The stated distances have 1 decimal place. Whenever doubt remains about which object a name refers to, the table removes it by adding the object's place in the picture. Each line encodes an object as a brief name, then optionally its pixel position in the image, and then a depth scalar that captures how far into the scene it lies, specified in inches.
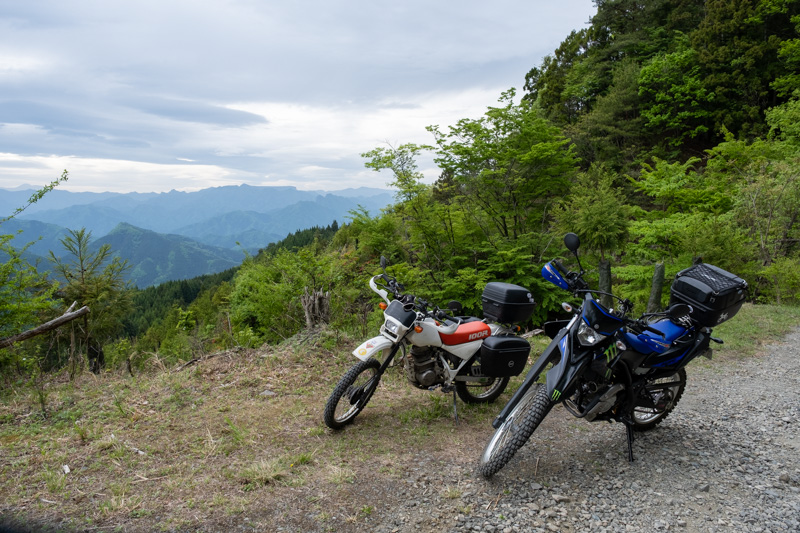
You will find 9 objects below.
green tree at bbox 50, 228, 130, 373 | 610.9
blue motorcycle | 115.2
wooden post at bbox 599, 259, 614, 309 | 322.7
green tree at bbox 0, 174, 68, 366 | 285.4
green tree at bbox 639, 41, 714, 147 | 853.2
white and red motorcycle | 145.6
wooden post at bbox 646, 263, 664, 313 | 302.5
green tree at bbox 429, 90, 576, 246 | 491.5
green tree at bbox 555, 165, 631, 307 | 410.9
